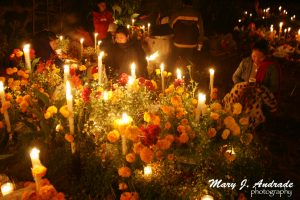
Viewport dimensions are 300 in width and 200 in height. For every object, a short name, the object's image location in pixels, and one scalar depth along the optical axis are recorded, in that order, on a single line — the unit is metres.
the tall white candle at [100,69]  3.75
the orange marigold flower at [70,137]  2.62
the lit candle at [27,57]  3.75
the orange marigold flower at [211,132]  2.86
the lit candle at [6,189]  2.63
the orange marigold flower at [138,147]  2.53
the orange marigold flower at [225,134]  2.89
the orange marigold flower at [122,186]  2.56
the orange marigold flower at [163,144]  2.62
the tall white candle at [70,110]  2.60
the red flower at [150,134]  2.52
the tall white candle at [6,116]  3.15
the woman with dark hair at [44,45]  5.52
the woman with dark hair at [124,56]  5.37
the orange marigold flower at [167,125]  2.86
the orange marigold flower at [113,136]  2.59
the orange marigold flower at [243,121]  3.01
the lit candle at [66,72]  3.31
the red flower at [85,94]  3.07
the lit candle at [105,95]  3.32
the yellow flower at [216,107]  3.11
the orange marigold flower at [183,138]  2.75
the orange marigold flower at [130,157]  2.59
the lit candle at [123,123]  2.50
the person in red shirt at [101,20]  7.35
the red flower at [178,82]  3.78
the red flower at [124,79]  3.83
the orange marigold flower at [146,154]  2.47
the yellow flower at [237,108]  3.04
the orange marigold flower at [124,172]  2.53
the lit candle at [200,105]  2.79
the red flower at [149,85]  3.73
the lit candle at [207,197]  2.56
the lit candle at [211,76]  3.58
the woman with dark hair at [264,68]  4.11
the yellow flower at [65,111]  2.67
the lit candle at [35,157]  2.11
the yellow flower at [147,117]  2.79
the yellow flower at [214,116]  2.95
